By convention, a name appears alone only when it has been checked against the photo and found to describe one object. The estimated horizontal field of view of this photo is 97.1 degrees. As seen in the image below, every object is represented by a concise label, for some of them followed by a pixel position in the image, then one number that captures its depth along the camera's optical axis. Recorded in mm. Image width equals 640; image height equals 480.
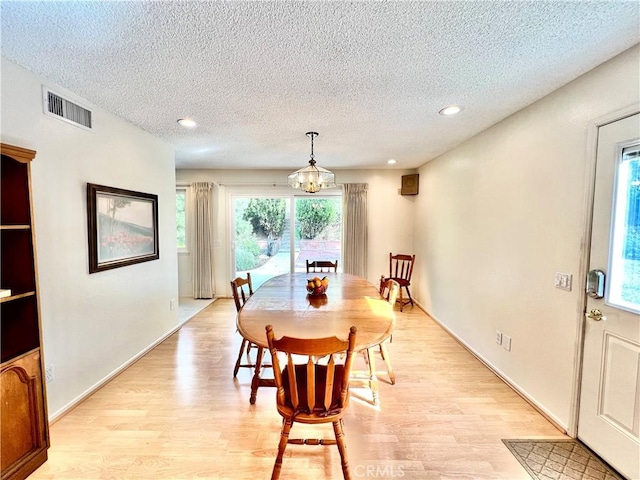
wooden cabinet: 1509
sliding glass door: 5367
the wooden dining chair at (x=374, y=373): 2258
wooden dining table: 1705
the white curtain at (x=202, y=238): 5172
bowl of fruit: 2605
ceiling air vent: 1992
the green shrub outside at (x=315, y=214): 5367
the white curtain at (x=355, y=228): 5172
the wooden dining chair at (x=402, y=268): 4659
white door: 1552
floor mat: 1619
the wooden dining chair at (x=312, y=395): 1345
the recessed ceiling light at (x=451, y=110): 2424
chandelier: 2922
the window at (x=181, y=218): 5285
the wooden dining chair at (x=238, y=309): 2529
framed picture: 2373
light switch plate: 1933
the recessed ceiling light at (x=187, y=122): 2766
